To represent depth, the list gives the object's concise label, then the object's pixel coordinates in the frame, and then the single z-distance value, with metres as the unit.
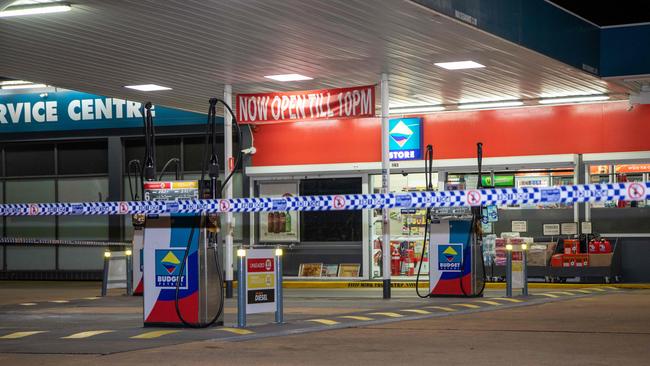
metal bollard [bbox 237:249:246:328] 12.73
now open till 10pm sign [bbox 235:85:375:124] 19.17
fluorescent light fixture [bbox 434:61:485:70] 17.99
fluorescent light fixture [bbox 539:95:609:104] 21.97
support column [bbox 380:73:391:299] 18.64
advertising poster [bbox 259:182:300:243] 24.73
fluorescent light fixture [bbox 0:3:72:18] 13.70
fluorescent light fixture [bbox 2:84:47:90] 27.77
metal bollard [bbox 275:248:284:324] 13.14
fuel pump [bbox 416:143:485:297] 17.59
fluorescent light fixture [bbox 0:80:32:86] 27.26
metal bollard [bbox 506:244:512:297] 17.30
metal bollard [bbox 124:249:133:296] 20.08
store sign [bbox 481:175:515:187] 23.00
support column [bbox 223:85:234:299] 20.02
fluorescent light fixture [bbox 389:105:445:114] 23.30
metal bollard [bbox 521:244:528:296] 17.70
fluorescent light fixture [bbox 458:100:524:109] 22.59
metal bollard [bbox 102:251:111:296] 20.47
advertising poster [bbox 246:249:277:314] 13.03
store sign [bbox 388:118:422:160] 23.66
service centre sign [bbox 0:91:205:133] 26.81
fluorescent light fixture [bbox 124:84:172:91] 20.38
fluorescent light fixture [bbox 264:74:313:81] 19.23
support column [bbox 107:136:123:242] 27.39
